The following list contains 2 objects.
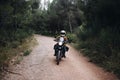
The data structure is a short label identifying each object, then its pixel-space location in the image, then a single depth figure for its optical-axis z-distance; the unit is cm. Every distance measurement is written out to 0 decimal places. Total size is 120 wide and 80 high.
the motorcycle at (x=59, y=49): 670
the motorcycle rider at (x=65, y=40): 701
